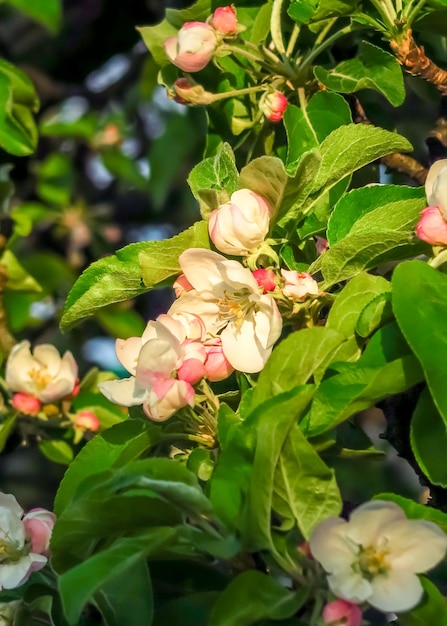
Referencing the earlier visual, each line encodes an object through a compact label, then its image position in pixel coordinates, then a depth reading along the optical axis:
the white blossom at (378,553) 0.73
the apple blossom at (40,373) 1.00
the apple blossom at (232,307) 0.78
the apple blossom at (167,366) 0.77
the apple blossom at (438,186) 0.77
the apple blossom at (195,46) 0.87
